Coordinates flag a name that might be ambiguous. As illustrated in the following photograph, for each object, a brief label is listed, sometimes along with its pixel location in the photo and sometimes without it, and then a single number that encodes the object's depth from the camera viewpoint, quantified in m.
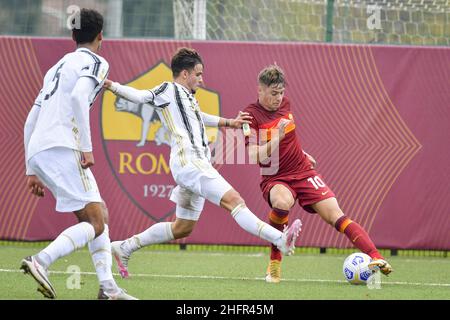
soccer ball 14.71
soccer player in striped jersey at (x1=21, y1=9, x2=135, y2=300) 11.74
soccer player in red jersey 15.22
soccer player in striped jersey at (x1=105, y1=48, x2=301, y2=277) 14.16
